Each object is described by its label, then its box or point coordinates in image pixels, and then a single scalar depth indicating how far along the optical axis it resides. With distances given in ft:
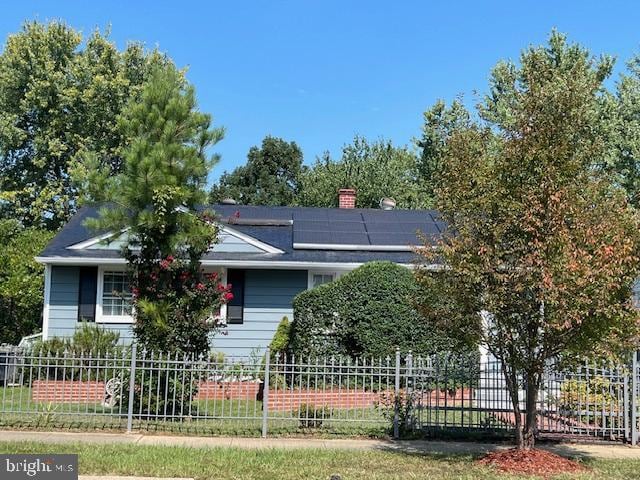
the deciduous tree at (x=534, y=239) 25.63
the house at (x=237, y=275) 53.62
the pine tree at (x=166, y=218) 36.83
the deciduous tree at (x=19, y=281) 71.00
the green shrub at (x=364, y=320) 47.93
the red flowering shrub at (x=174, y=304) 36.65
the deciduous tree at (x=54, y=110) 102.12
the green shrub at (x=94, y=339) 47.67
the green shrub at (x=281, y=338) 50.31
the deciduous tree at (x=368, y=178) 121.60
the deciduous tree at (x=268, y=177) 146.72
